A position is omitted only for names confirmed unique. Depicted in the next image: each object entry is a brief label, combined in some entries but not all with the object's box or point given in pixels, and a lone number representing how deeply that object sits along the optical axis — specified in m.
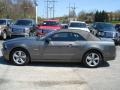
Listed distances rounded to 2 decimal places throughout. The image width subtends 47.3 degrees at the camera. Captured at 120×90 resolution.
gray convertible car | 5.14
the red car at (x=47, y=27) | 9.64
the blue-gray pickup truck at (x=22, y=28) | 10.46
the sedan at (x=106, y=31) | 9.93
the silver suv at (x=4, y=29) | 10.87
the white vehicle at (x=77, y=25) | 11.44
